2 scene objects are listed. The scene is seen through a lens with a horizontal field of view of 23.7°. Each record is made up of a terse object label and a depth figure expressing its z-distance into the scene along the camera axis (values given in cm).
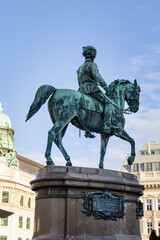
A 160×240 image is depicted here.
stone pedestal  916
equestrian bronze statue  1055
